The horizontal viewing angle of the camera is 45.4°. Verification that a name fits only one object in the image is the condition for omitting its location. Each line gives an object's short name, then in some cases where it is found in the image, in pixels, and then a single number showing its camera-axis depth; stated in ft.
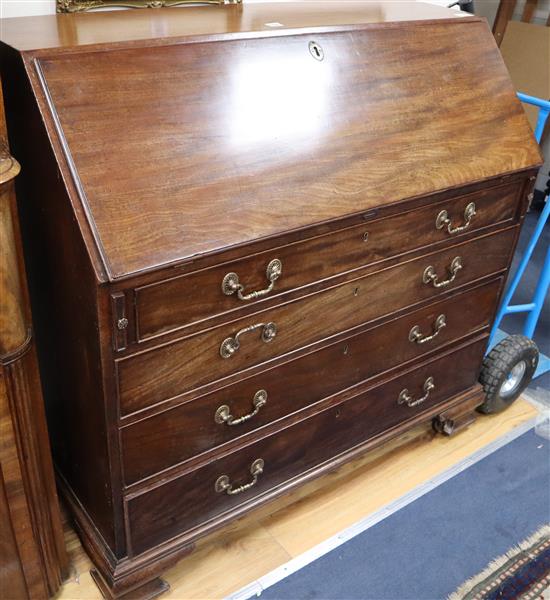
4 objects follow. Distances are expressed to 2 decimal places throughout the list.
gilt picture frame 4.95
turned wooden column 3.75
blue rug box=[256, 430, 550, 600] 5.52
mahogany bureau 3.80
